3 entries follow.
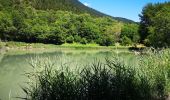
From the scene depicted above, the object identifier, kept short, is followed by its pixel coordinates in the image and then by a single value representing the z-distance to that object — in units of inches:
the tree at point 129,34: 1402.8
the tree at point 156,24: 798.6
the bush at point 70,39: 1493.1
